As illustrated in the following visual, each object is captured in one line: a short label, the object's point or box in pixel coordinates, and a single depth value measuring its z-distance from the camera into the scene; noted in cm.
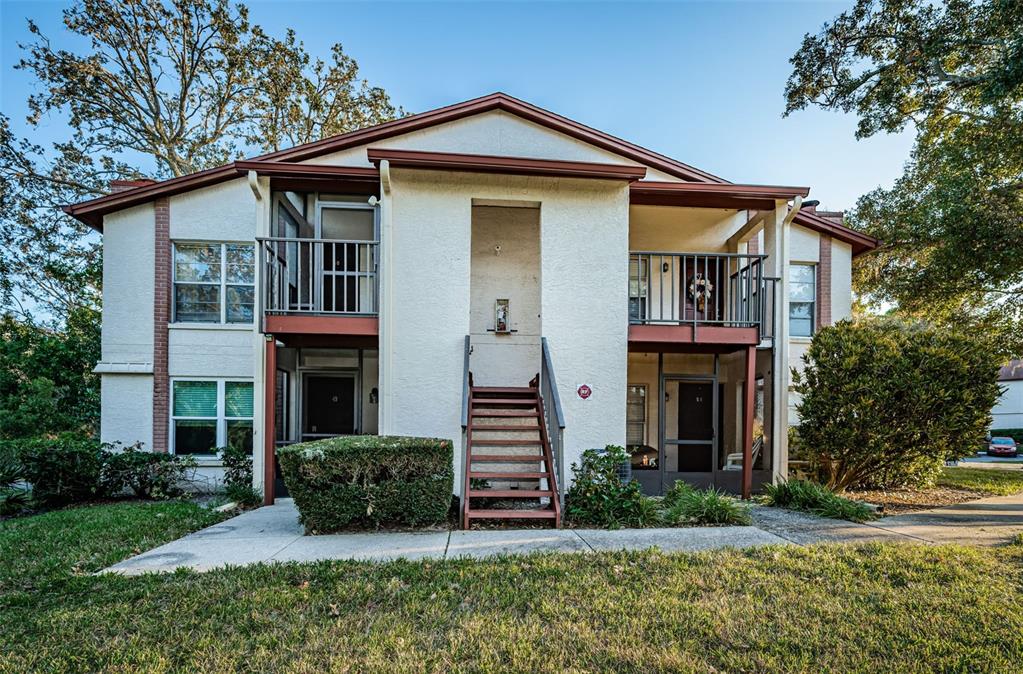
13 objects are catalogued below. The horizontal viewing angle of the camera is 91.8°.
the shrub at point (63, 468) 824
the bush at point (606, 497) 651
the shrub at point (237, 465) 909
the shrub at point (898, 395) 770
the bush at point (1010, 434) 2686
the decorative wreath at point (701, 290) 1036
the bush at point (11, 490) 784
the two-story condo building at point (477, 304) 790
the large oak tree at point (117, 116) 1445
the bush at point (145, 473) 884
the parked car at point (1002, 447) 2392
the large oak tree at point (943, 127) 938
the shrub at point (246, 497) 820
